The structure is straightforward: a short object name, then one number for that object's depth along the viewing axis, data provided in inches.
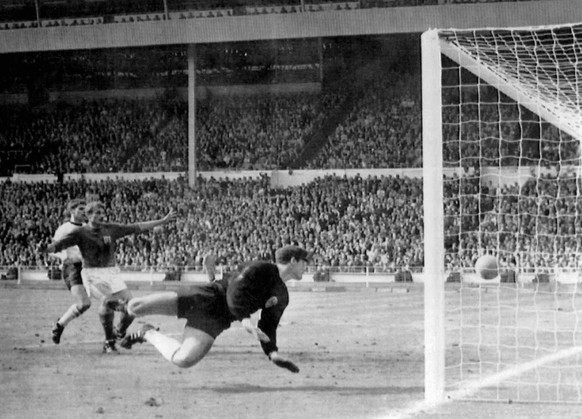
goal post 226.2
